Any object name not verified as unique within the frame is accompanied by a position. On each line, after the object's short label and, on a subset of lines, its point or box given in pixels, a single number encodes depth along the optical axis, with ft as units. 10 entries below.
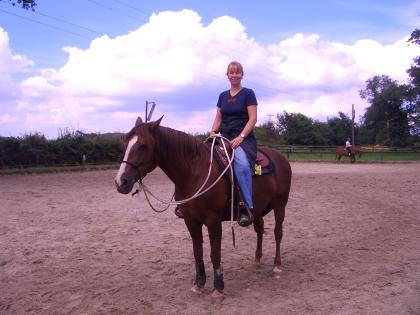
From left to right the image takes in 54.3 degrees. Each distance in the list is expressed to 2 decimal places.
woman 14.76
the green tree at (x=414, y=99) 153.28
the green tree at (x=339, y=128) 196.58
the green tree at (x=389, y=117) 188.65
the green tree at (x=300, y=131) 177.78
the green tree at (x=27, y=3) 62.22
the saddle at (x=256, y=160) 14.74
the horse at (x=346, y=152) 99.87
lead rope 13.73
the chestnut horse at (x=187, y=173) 12.74
